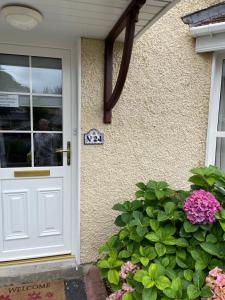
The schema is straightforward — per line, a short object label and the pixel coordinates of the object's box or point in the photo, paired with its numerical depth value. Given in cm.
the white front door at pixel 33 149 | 281
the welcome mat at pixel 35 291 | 256
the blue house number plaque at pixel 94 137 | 286
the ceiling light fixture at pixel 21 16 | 204
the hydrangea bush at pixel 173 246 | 187
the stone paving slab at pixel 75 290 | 261
